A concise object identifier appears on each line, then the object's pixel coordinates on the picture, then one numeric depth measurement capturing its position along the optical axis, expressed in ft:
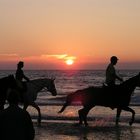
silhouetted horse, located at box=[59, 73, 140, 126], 54.54
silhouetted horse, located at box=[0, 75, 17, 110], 45.10
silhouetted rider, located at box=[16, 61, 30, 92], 53.11
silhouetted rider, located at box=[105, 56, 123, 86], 54.49
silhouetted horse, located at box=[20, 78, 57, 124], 56.49
